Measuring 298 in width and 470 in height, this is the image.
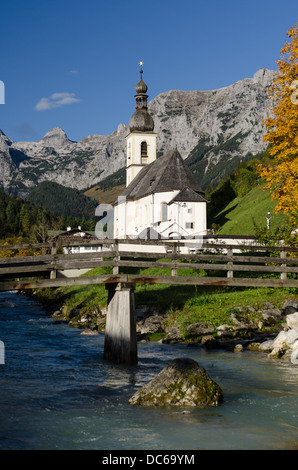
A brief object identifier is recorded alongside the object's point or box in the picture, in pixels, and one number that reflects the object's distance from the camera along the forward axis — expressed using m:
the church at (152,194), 58.34
